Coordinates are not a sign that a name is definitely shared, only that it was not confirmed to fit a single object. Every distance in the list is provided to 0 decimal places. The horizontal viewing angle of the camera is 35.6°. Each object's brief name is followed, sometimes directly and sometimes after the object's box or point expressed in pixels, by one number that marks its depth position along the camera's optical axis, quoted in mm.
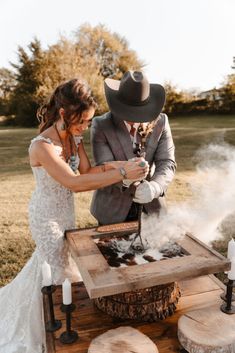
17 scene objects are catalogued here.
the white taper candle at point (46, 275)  2275
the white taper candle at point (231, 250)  2352
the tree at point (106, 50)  24703
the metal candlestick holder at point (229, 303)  2421
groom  2883
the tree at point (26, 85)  24312
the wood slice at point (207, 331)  2051
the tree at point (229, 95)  20781
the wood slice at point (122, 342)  2062
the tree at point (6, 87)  27844
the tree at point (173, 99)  23594
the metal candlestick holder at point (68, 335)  2336
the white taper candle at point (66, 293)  2160
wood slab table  2348
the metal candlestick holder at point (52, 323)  2423
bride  2529
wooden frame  2031
